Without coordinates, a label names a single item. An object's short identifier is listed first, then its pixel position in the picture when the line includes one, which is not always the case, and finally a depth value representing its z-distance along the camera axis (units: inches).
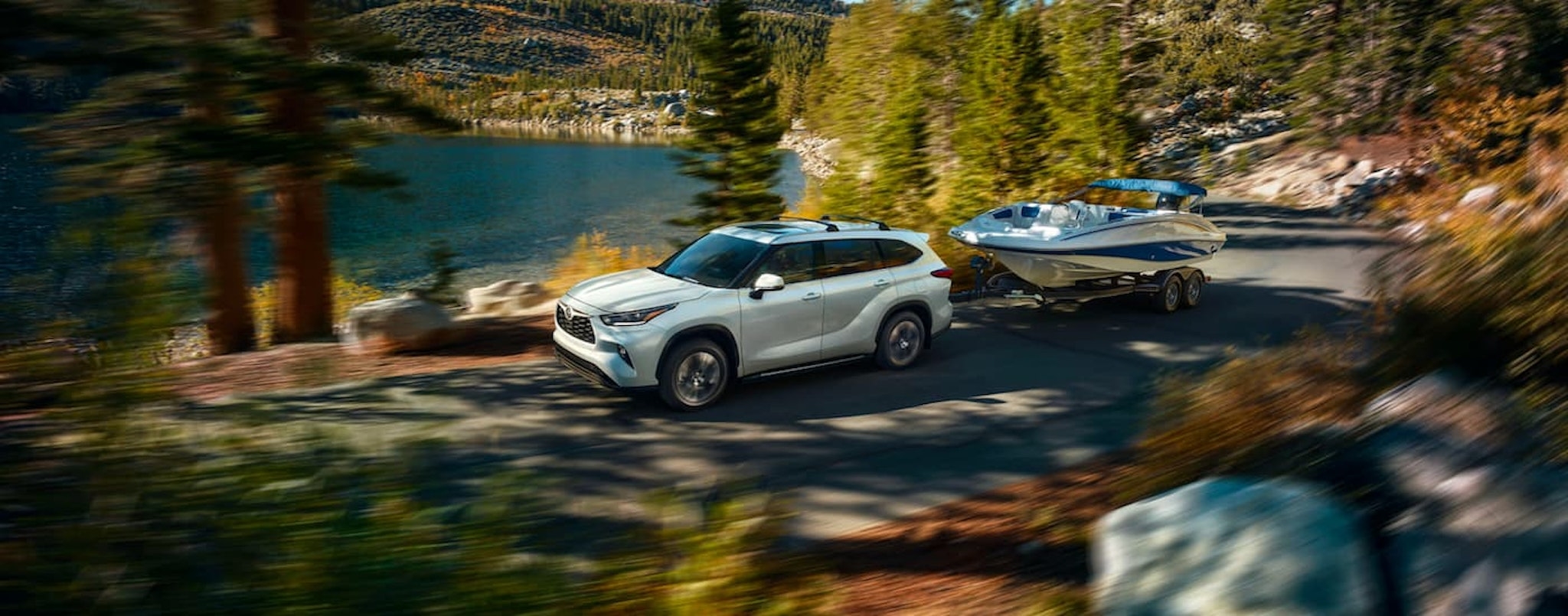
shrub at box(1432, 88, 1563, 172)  403.5
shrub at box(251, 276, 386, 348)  504.1
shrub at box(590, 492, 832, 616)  142.8
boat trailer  514.0
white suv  350.9
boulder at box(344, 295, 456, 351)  447.2
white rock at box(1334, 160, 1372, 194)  984.9
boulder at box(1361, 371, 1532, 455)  193.3
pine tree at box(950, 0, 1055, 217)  759.1
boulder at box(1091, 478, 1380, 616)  174.7
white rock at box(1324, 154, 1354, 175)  1026.1
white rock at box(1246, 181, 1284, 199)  1085.8
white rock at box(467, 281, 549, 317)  570.9
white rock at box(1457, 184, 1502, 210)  263.1
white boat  498.6
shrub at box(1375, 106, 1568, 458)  205.8
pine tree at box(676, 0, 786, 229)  617.0
